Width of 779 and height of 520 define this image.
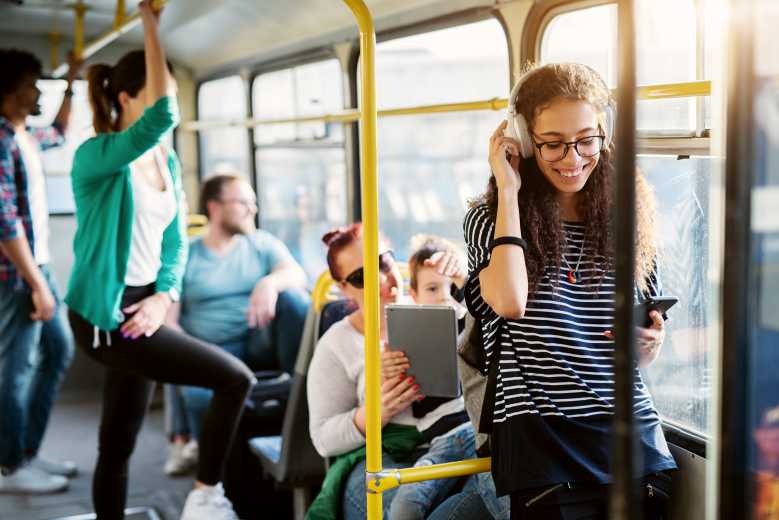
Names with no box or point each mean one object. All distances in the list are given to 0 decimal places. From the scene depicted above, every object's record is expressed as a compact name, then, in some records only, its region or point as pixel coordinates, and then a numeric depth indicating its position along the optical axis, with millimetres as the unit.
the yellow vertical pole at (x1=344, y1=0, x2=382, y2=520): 1928
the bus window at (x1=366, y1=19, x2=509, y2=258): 3385
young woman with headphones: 1863
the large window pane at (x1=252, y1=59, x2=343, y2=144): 4523
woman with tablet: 2404
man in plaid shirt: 4086
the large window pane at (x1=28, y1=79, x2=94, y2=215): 6195
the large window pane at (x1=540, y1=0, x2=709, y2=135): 2375
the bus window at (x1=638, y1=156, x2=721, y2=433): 2316
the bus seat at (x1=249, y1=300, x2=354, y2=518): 3094
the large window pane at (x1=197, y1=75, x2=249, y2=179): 5680
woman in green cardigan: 2896
